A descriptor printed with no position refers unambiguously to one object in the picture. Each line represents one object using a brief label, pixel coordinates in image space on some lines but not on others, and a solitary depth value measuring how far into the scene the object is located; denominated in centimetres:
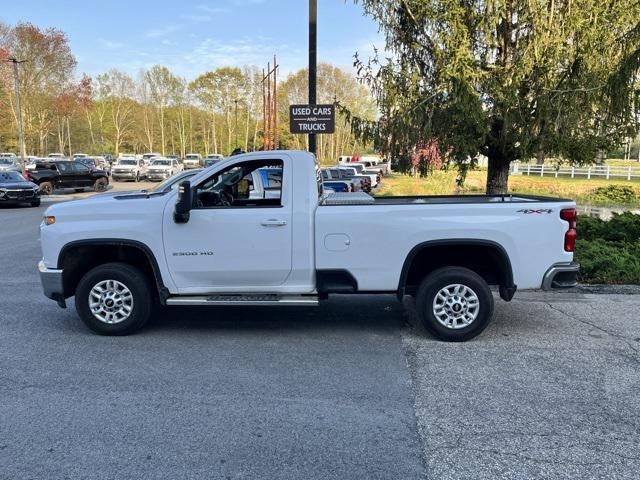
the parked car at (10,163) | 4022
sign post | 1127
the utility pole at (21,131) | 2928
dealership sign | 1148
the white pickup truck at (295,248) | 536
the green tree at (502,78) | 919
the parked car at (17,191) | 2055
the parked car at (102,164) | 4634
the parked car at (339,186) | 1778
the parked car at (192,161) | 5554
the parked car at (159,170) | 4038
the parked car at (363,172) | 2773
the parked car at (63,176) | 2623
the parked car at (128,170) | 4008
